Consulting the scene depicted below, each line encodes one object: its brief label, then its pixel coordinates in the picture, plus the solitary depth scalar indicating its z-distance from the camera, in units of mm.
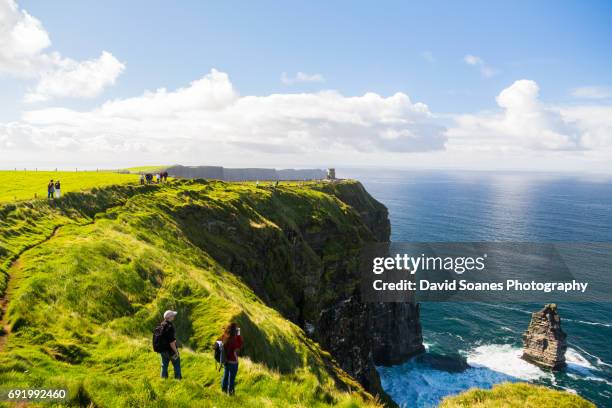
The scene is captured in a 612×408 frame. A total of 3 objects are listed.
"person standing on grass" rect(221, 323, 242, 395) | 13594
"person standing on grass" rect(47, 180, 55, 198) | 37784
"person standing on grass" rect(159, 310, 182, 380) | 13469
